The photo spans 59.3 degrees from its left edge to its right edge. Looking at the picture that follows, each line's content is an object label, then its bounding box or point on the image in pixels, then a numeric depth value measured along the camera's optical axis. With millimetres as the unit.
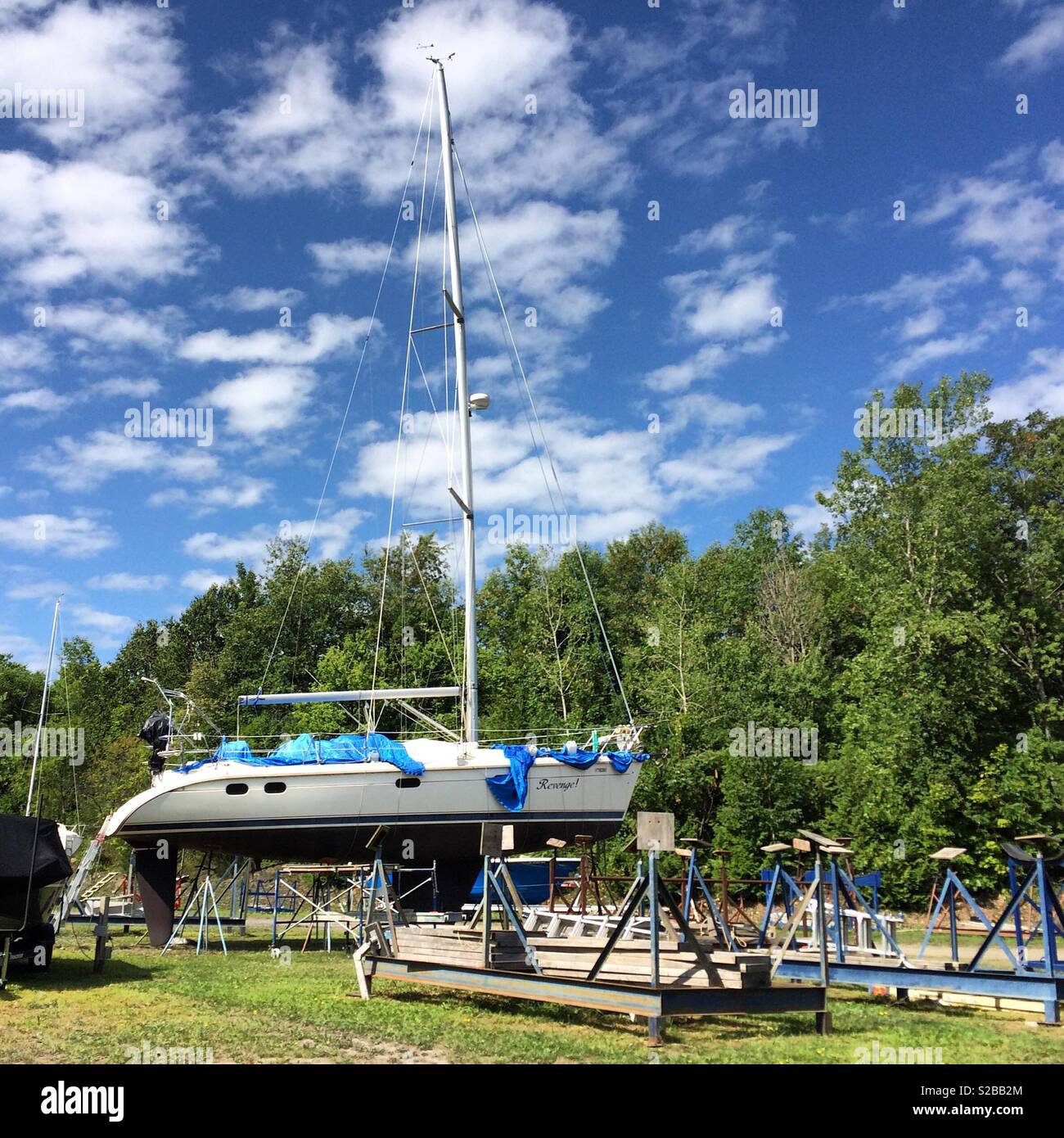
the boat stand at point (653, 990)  8398
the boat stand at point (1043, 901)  9695
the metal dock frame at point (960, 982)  9648
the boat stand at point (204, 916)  17859
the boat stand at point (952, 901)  11439
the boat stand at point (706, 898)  11541
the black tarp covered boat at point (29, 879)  12367
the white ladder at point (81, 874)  20306
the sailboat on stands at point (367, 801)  18906
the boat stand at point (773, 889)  12664
